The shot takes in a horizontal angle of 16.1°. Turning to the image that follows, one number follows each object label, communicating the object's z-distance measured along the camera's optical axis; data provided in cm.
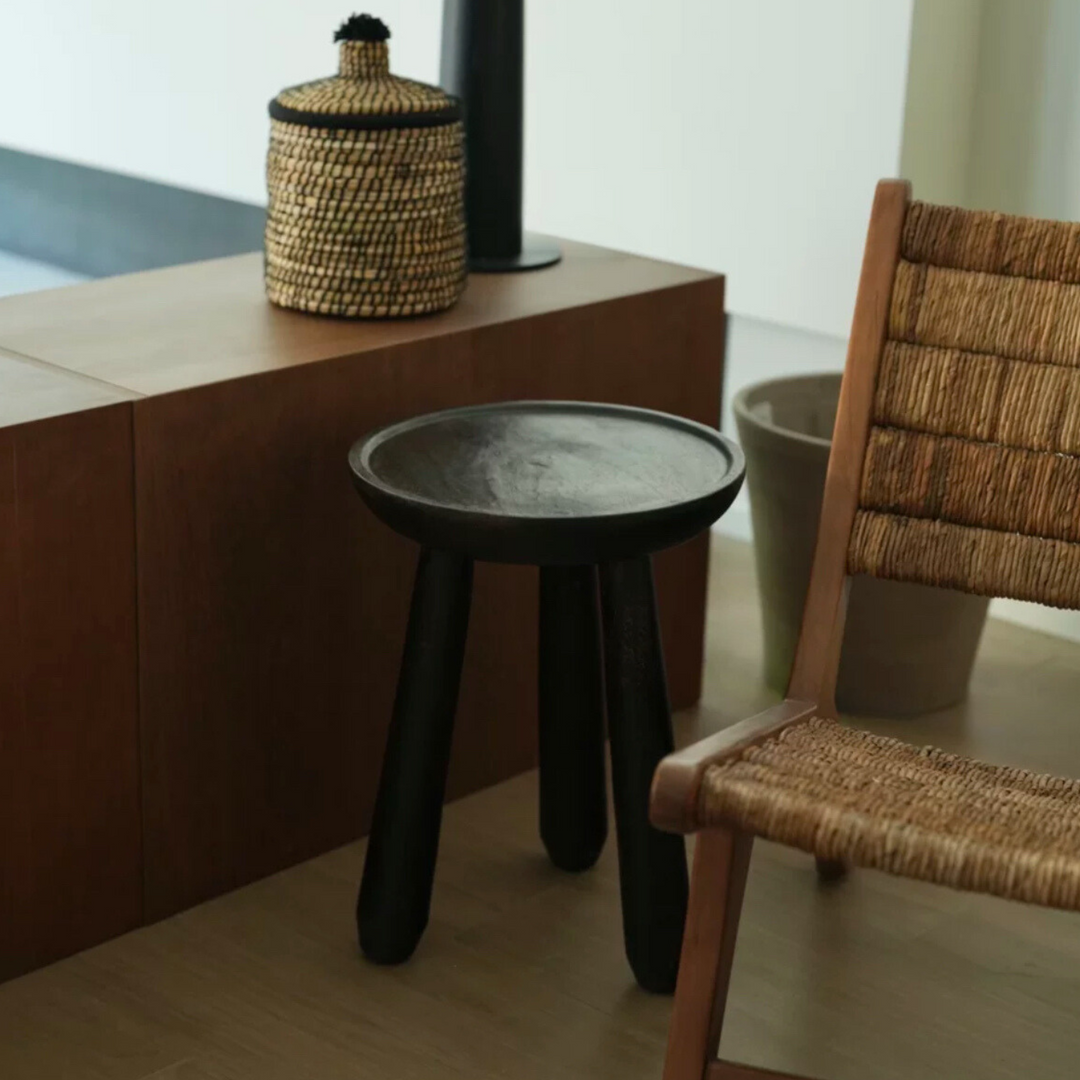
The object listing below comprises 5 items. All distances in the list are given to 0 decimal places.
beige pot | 374
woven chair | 308
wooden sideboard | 319
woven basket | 341
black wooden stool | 311
